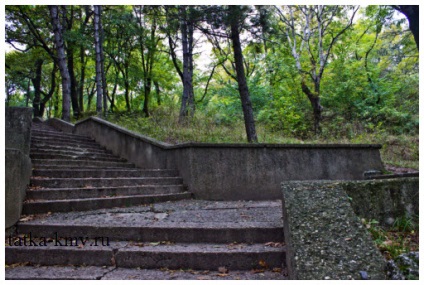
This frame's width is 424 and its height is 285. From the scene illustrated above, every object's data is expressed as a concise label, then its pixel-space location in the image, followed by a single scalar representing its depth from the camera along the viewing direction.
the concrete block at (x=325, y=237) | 2.47
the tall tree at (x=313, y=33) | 14.00
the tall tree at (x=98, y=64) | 14.05
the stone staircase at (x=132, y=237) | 3.51
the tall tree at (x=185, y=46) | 8.48
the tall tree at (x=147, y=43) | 17.28
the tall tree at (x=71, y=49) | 17.27
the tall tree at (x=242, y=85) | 8.54
